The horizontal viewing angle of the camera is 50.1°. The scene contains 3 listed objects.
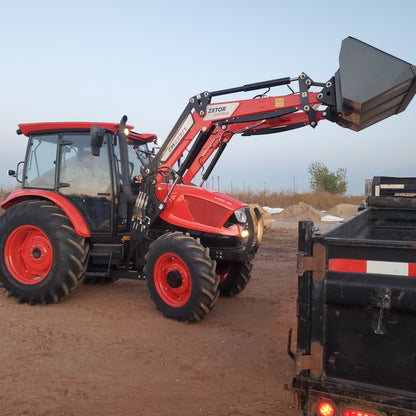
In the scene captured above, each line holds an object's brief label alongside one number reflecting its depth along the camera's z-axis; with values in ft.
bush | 120.37
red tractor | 17.66
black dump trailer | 7.25
